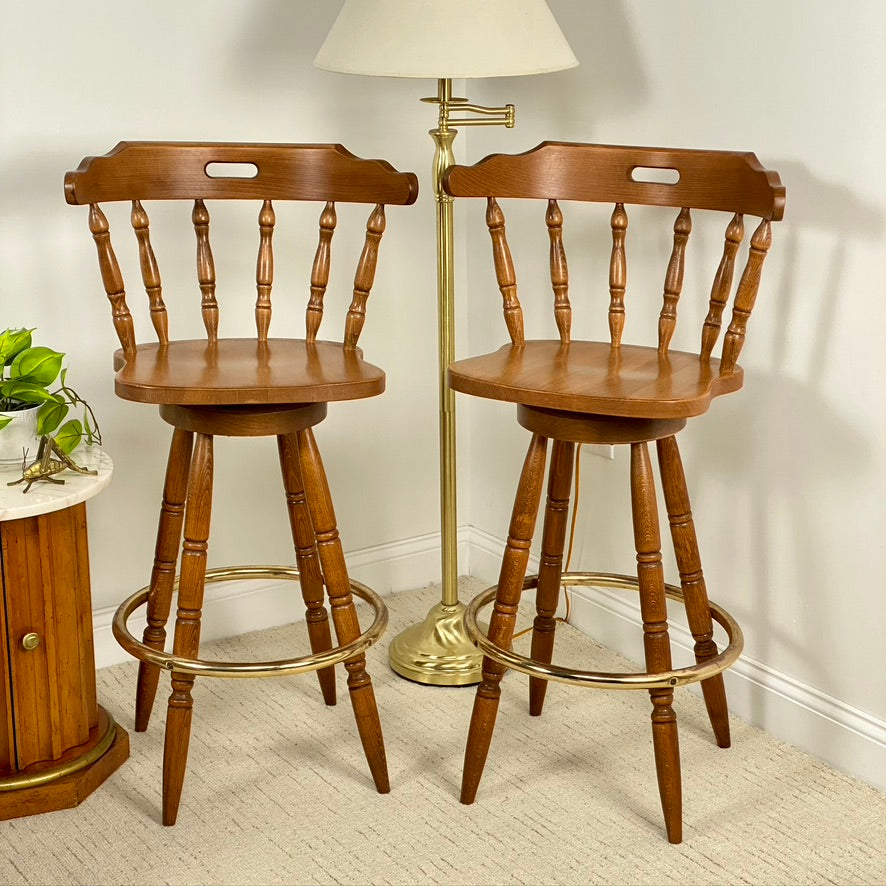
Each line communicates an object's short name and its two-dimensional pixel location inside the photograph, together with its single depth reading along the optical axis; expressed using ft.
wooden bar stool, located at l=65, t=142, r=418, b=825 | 6.00
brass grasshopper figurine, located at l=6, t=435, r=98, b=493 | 6.23
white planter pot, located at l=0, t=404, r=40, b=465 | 6.41
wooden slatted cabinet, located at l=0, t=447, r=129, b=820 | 6.18
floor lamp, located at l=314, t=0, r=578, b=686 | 6.57
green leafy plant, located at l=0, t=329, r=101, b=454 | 6.41
